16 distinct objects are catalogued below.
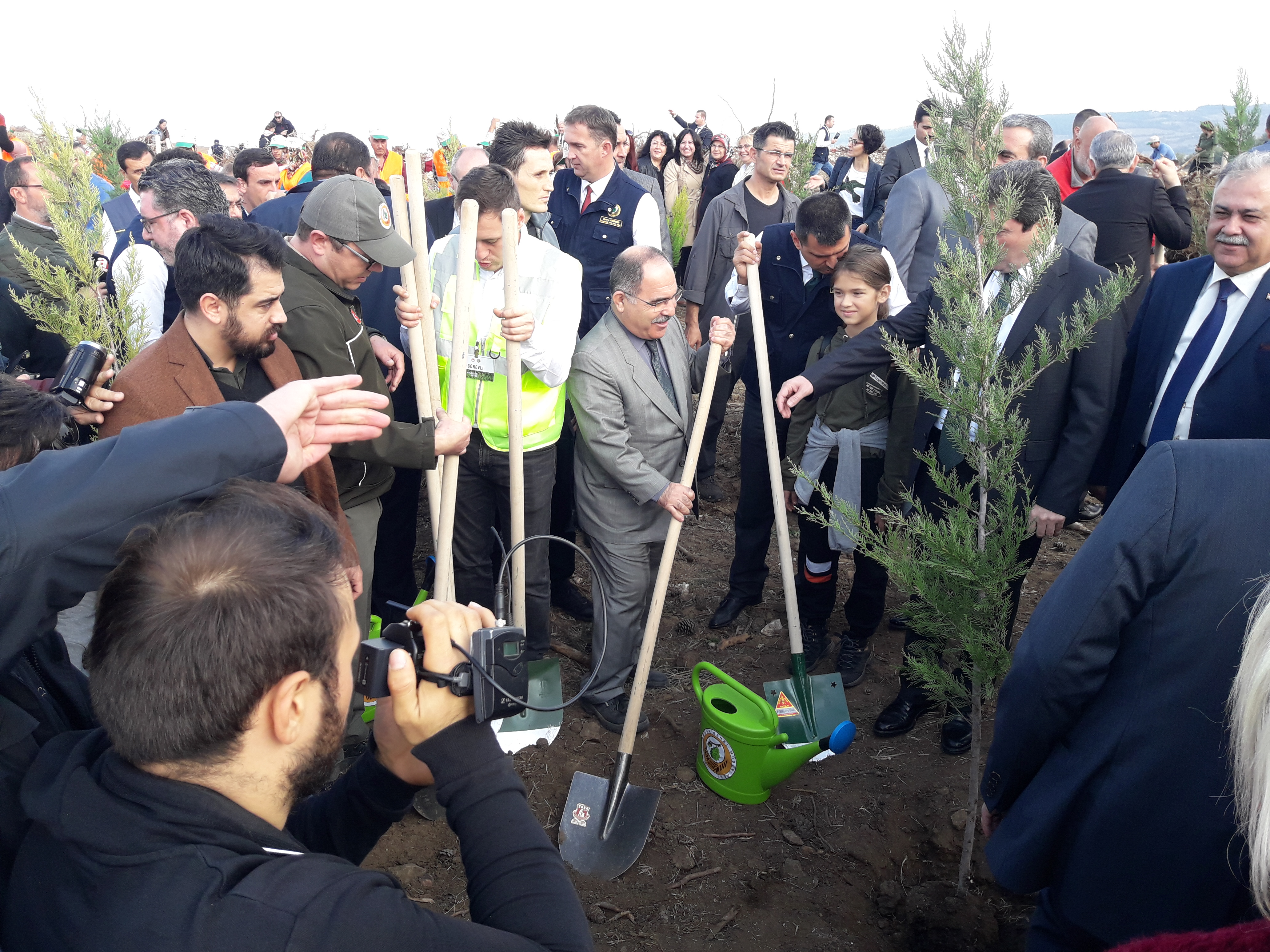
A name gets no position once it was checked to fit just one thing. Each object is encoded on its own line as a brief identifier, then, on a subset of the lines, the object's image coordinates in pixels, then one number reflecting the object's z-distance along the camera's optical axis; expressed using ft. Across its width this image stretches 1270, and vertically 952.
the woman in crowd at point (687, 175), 32.12
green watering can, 11.74
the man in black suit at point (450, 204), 17.75
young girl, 13.48
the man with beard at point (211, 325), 8.61
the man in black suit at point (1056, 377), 11.06
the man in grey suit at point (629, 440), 12.78
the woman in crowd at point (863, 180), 29.58
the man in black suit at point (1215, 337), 9.76
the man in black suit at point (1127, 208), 18.12
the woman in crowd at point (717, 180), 33.73
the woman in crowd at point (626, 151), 31.09
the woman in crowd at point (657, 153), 35.58
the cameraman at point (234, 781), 3.43
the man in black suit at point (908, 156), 26.40
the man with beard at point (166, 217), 13.38
